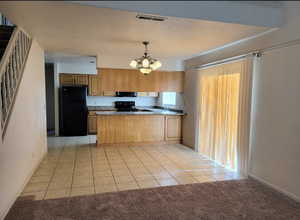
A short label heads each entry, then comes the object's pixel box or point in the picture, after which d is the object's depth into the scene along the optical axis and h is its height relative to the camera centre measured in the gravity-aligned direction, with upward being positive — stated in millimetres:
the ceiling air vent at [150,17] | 2654 +954
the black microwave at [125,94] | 7652 -38
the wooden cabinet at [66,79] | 7173 +435
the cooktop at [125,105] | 7797 -444
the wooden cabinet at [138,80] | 5613 +348
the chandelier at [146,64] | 3949 +553
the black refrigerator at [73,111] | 6770 -600
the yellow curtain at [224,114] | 3678 -382
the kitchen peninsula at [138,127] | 5559 -919
